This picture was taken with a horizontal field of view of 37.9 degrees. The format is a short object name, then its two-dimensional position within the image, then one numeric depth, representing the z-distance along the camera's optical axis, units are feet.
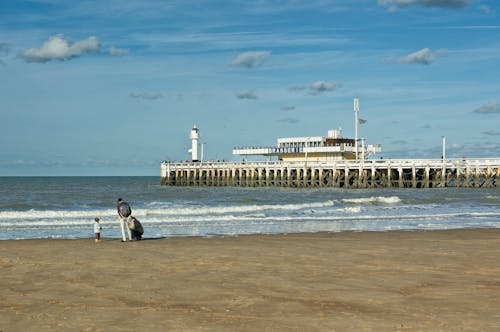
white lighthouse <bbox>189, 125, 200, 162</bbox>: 287.89
